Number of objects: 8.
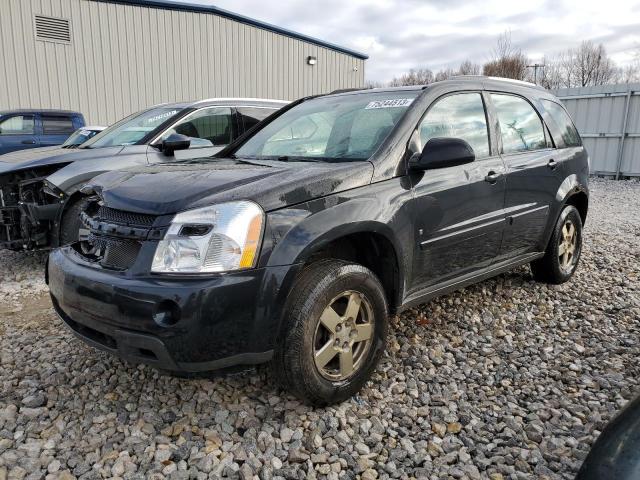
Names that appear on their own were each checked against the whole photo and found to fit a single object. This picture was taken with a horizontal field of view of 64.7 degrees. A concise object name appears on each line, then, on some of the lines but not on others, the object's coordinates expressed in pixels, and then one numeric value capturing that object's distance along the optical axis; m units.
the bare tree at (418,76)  37.34
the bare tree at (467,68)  34.86
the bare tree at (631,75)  30.98
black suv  2.19
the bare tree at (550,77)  32.73
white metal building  13.33
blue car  10.38
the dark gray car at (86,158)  4.64
